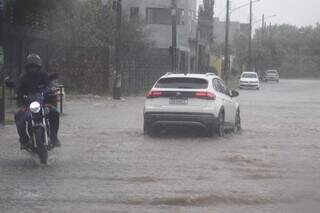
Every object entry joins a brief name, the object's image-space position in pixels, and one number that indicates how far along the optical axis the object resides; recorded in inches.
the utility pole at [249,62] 3963.6
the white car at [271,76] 3848.4
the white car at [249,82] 2578.7
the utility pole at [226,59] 2711.6
